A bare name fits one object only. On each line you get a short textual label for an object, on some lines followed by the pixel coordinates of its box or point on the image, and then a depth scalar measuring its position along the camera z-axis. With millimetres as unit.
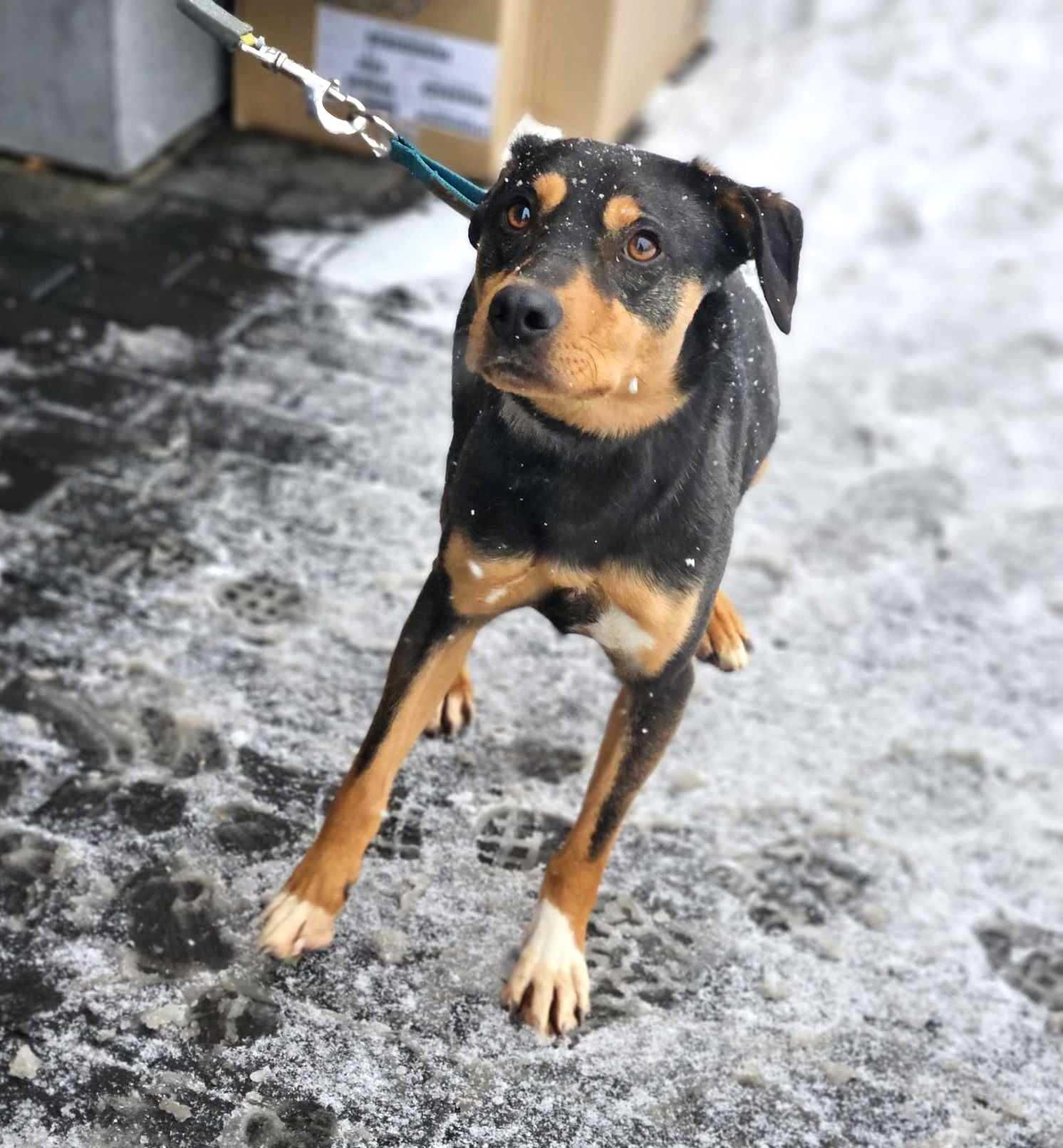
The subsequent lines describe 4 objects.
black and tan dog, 1999
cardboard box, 4941
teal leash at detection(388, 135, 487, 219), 2554
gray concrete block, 4609
